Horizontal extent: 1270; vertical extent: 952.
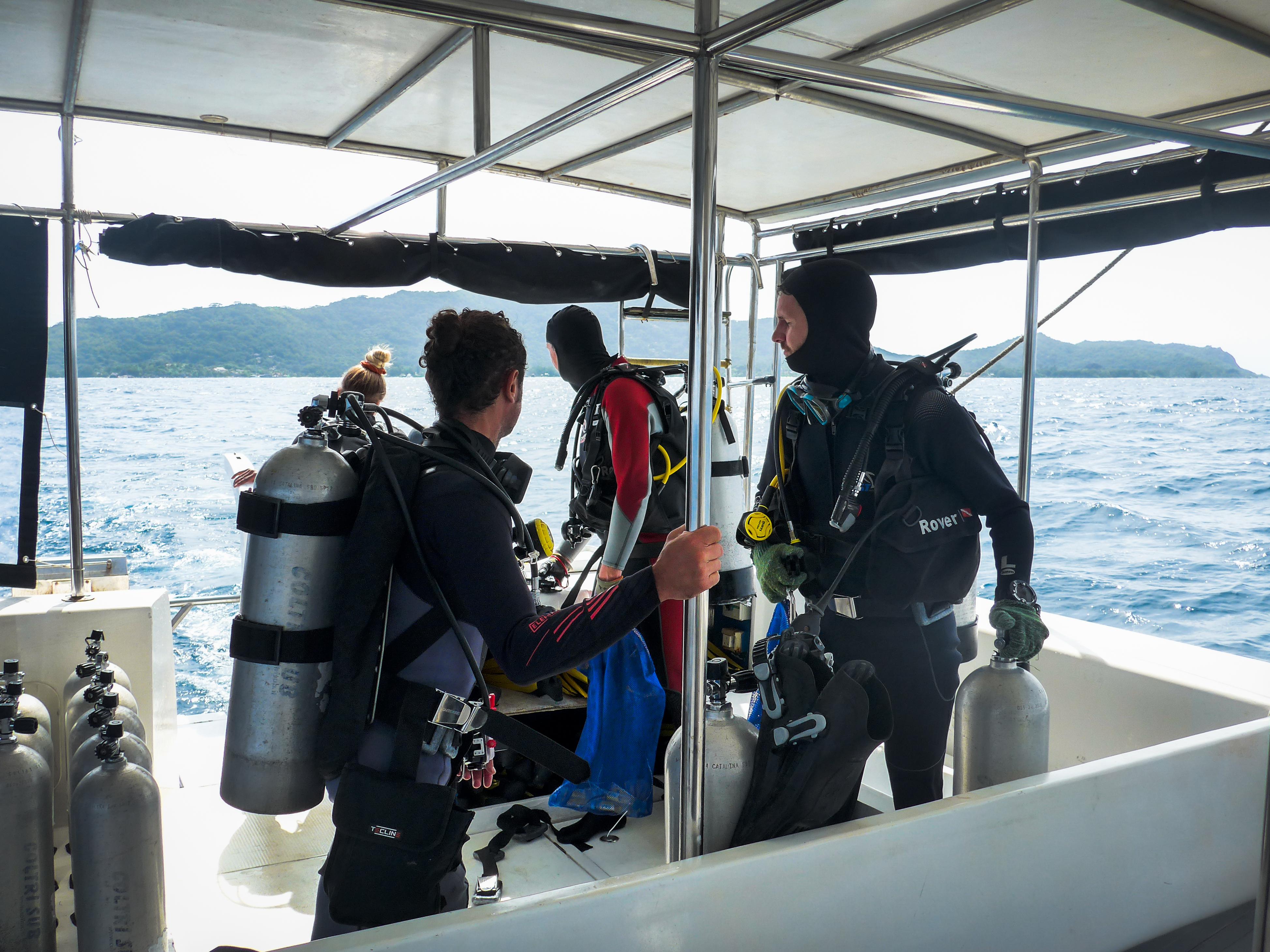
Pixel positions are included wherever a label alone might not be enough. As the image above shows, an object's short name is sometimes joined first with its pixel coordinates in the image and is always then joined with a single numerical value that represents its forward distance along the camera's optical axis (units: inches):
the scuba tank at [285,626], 54.8
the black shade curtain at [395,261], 118.3
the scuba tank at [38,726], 83.2
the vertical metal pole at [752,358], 169.2
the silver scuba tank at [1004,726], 62.7
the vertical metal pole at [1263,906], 41.2
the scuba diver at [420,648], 51.2
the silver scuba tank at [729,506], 139.1
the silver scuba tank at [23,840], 74.7
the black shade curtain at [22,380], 114.5
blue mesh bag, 119.5
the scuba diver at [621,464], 125.1
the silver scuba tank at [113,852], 71.1
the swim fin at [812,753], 52.7
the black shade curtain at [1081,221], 103.7
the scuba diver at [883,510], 76.5
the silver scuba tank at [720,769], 54.1
